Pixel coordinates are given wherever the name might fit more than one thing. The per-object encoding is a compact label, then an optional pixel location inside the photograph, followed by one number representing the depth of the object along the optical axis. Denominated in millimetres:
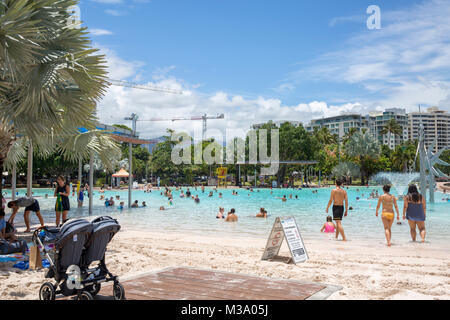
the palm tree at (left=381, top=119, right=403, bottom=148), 86875
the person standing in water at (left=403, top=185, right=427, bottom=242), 9328
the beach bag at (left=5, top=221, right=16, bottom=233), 7726
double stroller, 4066
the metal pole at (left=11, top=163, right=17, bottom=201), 13680
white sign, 6906
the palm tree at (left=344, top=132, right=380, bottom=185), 69250
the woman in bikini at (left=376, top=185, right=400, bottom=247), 9469
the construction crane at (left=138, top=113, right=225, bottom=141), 153750
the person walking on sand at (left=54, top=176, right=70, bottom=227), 9955
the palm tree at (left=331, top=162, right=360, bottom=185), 70438
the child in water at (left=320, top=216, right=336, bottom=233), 13164
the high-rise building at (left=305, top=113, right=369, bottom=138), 159250
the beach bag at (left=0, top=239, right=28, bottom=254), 6555
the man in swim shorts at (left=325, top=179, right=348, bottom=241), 9367
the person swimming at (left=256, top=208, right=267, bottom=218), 18531
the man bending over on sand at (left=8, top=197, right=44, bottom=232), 8602
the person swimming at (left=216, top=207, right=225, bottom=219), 18825
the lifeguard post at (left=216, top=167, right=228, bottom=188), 61781
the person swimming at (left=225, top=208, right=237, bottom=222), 17250
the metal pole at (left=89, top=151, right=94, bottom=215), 16938
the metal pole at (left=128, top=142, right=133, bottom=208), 21872
